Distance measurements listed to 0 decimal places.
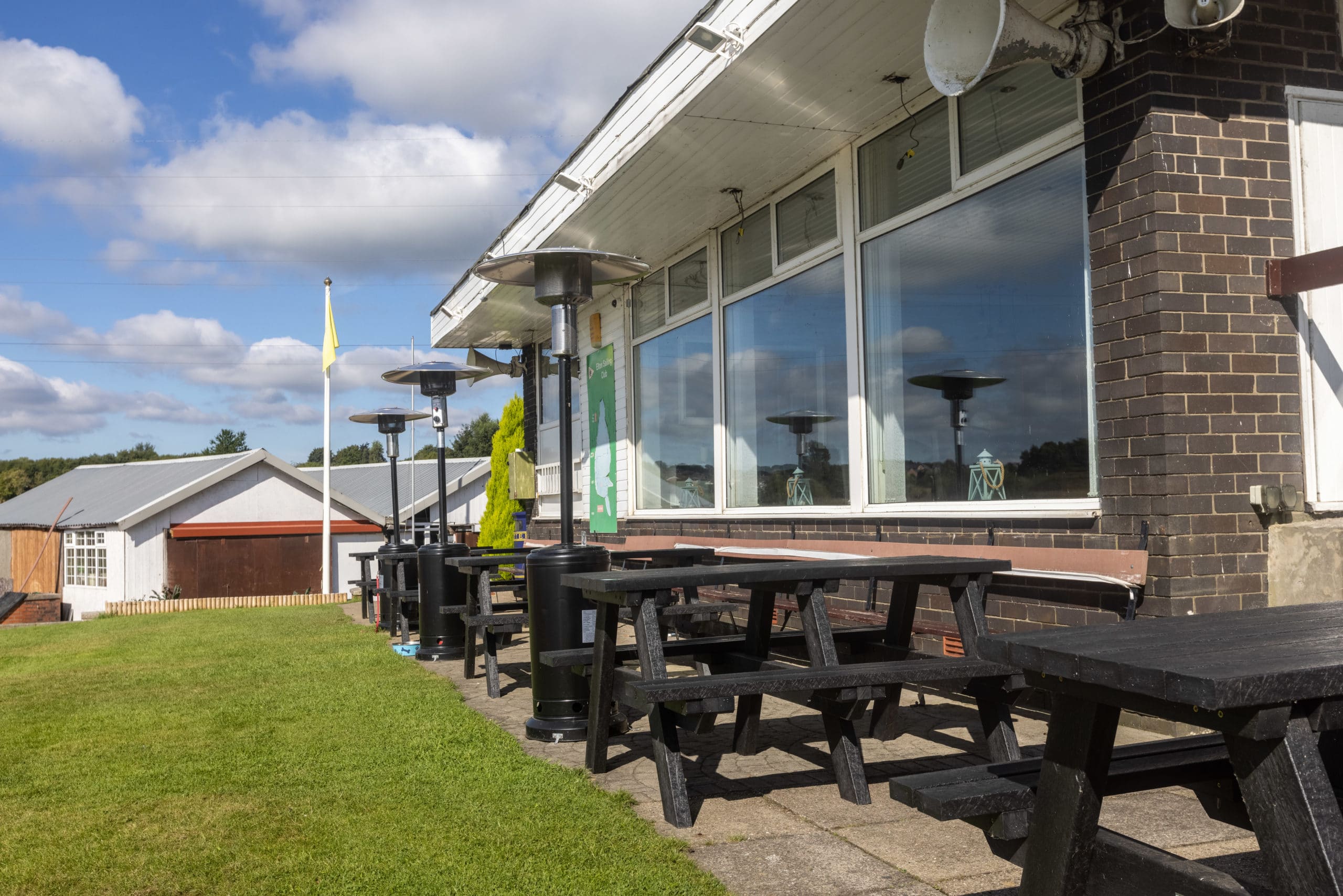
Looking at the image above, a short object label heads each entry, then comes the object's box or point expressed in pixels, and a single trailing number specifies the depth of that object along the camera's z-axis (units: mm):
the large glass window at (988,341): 5324
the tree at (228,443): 96250
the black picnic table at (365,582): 12742
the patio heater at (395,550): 10562
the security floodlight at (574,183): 8391
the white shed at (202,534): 28891
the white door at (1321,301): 4766
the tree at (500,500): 15859
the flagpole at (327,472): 24047
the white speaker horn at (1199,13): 4340
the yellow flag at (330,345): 24000
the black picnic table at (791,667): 3625
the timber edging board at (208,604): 22047
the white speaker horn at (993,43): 4523
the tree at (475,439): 92688
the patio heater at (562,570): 5168
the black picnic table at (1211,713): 1642
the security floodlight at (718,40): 5801
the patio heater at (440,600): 8656
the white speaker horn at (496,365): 14648
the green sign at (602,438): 11977
